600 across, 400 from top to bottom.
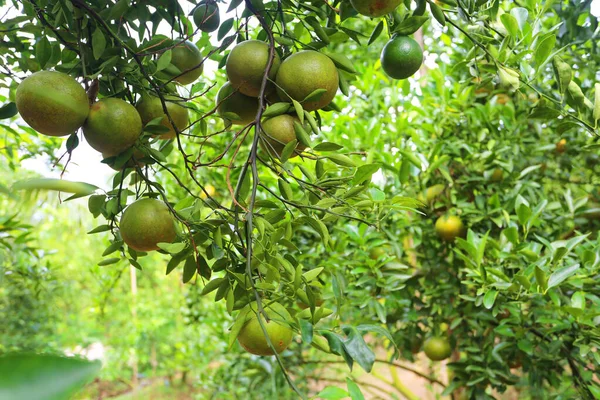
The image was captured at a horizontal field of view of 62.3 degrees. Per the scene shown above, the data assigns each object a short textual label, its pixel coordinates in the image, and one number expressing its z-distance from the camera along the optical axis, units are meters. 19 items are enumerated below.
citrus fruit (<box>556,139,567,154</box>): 1.37
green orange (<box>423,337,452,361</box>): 1.24
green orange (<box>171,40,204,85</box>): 0.61
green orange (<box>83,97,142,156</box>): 0.49
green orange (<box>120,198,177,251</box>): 0.54
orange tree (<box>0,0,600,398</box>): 0.49
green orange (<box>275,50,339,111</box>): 0.51
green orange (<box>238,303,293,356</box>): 0.48
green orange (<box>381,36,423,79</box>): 0.59
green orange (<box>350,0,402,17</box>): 0.49
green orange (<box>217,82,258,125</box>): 0.59
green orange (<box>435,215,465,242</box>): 1.18
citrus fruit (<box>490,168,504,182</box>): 1.26
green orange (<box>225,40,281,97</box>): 0.54
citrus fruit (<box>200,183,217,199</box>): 1.51
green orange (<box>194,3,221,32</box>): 0.60
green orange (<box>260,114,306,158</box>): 0.51
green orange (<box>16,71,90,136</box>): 0.46
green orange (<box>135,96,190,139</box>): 0.57
